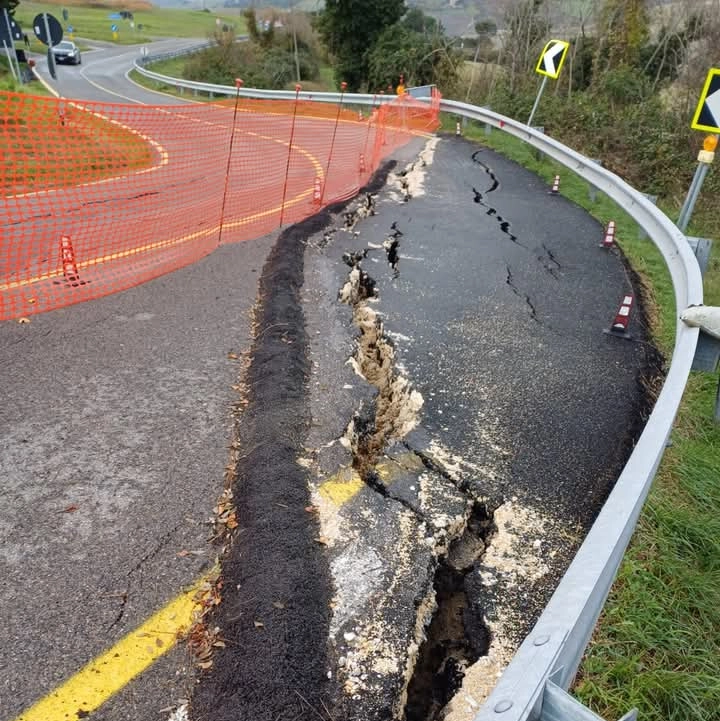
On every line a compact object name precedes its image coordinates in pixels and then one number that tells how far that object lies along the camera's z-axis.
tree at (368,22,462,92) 22.11
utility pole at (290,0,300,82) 28.74
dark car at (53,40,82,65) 34.25
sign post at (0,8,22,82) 15.03
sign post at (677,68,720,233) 6.30
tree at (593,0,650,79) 16.81
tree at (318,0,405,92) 24.73
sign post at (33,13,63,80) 14.45
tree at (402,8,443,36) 29.91
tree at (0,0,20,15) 25.15
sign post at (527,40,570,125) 11.75
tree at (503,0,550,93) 18.59
